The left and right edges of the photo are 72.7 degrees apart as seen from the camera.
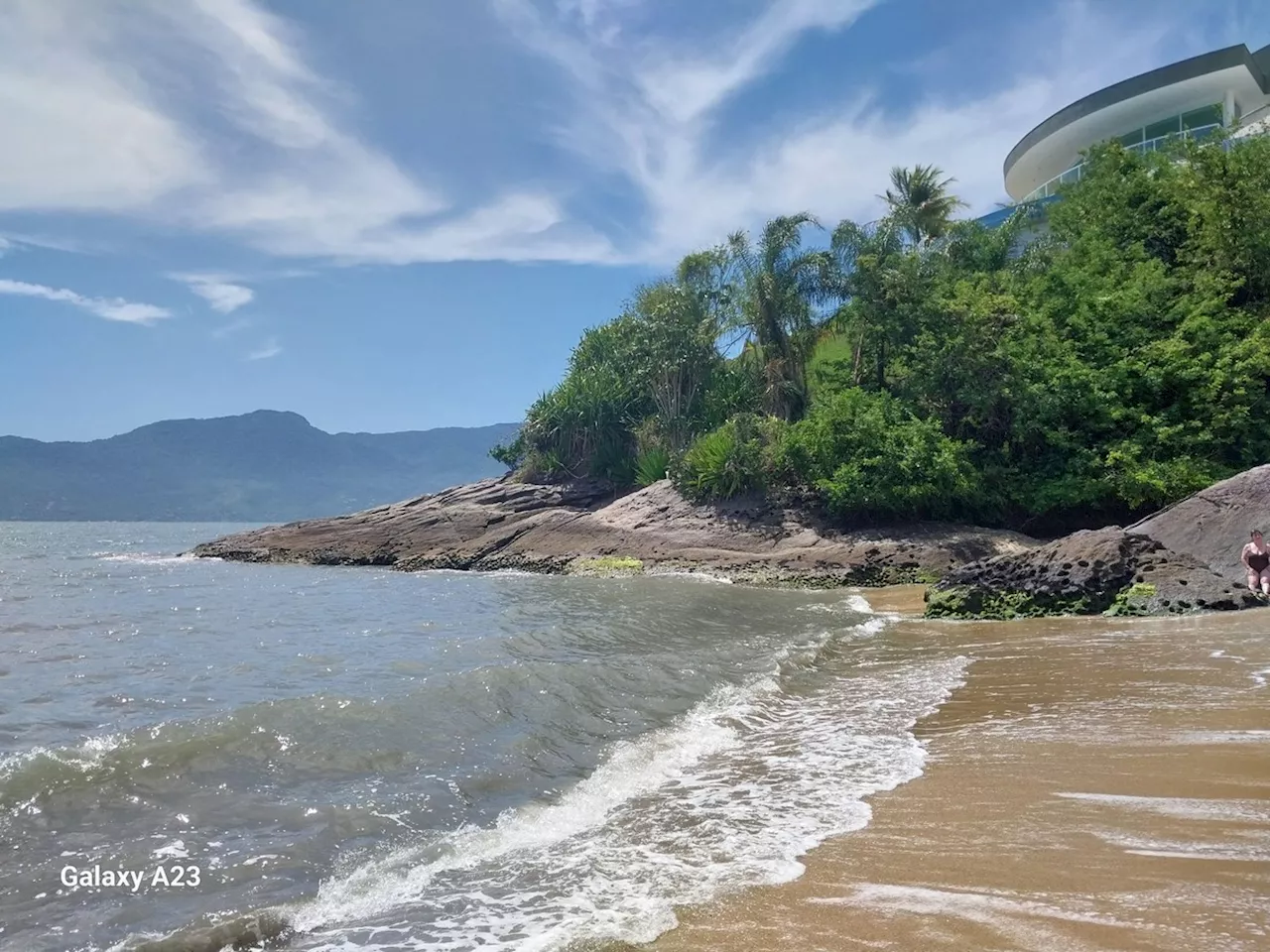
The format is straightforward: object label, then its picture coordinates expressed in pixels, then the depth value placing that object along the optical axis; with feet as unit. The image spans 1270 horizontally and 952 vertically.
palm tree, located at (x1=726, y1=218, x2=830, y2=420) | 97.60
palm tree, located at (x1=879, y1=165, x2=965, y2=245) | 117.91
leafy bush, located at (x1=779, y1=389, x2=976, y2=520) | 72.08
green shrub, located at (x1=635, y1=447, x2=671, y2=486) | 99.60
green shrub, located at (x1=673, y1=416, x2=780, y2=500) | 84.94
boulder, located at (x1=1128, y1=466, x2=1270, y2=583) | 43.88
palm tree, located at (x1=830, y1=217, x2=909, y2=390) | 85.66
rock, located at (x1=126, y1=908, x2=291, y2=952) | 11.13
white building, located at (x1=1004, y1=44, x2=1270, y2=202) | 105.50
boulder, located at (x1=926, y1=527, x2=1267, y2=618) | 37.96
